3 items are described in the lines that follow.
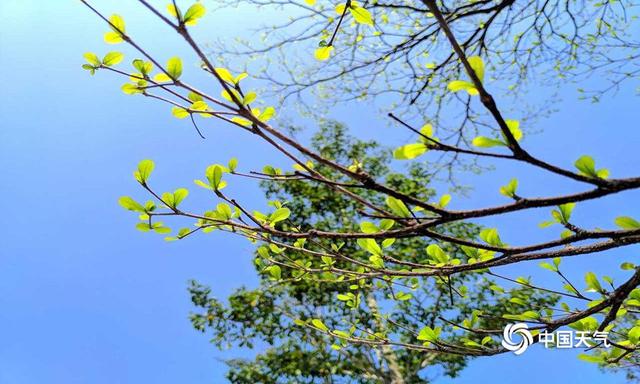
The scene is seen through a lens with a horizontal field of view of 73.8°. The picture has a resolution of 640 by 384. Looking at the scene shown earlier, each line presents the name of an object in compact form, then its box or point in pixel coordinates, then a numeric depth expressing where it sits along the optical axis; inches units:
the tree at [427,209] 29.4
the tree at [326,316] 255.6
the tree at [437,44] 144.6
